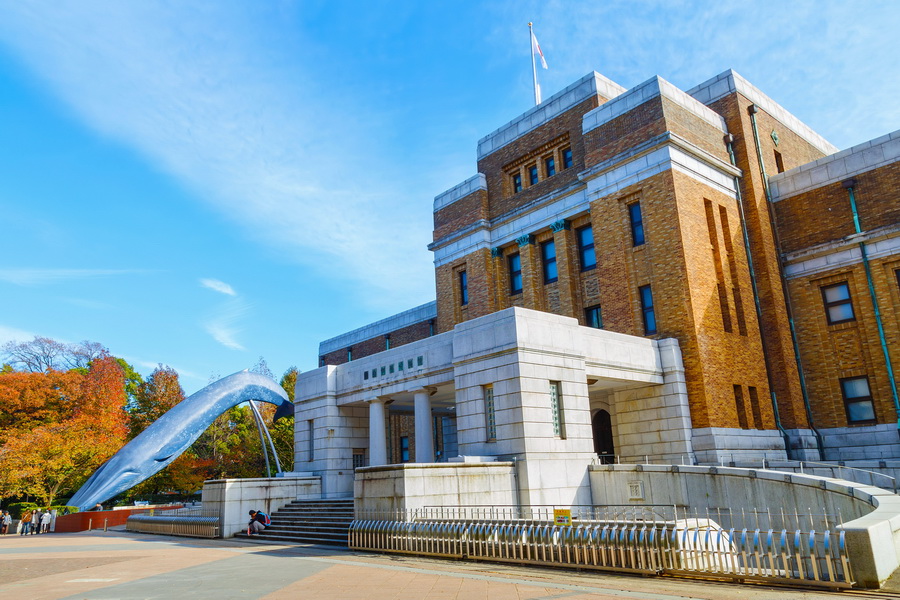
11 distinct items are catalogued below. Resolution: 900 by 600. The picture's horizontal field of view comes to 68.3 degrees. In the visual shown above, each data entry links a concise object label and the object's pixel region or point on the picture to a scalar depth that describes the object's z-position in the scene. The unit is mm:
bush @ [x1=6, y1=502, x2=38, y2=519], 35031
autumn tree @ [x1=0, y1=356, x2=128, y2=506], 32781
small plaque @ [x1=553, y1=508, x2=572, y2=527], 11109
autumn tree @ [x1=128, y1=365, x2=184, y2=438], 46312
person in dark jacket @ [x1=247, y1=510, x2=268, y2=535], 20422
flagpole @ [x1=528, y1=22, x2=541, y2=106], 30859
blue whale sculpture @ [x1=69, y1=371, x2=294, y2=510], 25594
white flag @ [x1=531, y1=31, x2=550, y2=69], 31062
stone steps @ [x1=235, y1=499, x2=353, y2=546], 18066
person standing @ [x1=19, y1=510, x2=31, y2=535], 30303
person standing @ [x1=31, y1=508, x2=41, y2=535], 29797
